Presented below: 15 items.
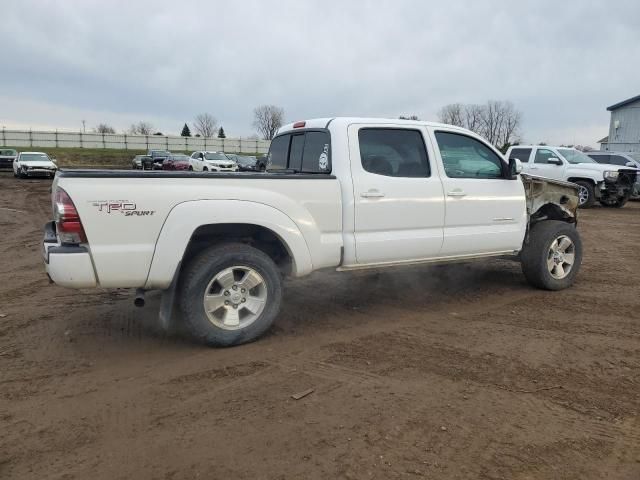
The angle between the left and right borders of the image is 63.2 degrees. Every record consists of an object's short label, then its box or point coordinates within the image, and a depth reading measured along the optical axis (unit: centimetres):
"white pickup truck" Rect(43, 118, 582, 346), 379
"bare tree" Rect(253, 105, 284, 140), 8000
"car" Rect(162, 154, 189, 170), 3203
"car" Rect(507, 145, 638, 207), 1672
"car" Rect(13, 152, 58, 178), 2806
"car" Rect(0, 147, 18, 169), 3500
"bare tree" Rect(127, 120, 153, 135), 9999
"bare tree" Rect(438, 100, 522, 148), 5719
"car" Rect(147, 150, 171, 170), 3623
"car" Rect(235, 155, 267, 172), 3188
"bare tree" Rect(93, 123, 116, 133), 9969
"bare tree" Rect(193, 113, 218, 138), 9612
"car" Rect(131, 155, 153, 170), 3747
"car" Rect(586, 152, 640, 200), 1913
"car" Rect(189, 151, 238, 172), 2870
